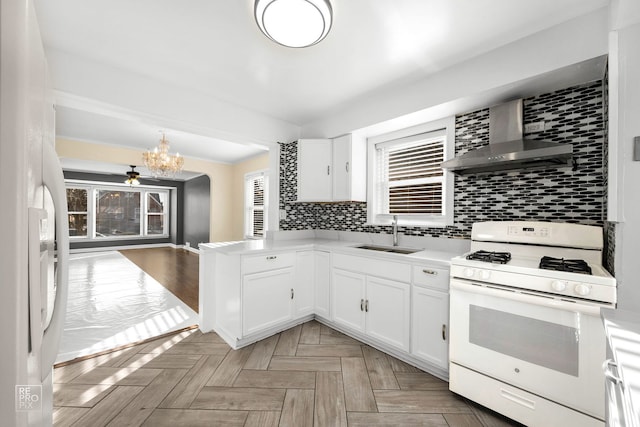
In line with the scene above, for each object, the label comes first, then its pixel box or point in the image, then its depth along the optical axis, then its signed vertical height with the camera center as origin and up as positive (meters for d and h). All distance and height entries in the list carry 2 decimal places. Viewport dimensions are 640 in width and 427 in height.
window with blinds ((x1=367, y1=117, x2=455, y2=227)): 2.57 +0.39
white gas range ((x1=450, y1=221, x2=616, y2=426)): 1.33 -0.62
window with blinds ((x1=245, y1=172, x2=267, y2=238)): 5.78 +0.17
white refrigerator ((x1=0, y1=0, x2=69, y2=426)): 0.47 -0.02
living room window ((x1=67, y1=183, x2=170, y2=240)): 7.81 -0.03
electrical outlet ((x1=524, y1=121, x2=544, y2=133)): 1.97 +0.64
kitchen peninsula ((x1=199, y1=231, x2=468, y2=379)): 2.05 -0.73
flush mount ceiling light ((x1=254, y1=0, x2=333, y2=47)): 1.45 +1.09
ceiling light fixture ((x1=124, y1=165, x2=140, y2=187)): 6.20 +0.79
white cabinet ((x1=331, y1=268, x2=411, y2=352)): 2.20 -0.84
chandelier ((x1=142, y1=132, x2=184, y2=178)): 4.30 +0.84
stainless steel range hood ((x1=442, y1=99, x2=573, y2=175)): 1.71 +0.42
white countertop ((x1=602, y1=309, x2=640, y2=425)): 0.58 -0.36
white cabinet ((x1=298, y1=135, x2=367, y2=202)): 3.04 +0.50
